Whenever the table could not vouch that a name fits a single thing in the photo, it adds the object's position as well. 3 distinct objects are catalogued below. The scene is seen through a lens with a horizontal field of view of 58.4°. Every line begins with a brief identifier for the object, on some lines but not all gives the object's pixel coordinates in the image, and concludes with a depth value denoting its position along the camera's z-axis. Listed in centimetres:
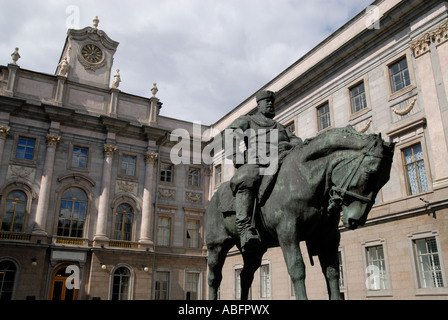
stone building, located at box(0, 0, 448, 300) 1543
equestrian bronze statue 380
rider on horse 466
